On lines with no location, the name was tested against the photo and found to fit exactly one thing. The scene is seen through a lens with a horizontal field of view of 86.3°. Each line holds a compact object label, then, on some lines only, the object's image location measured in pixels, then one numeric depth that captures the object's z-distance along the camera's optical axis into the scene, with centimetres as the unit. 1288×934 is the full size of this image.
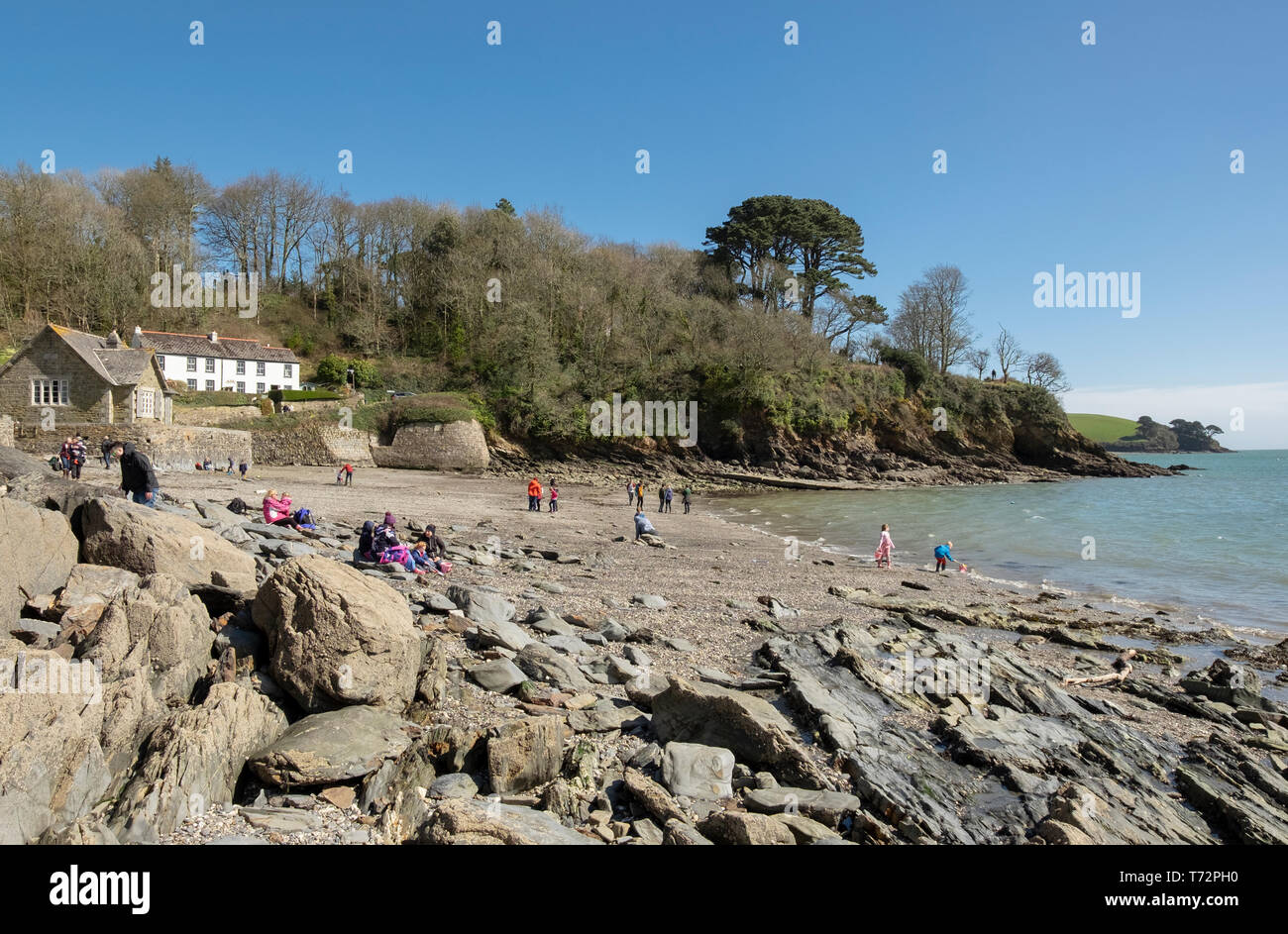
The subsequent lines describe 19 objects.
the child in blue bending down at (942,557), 1978
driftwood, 1012
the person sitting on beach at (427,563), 1258
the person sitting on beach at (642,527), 2216
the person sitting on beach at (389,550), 1203
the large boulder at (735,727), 588
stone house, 3488
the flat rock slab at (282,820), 458
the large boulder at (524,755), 531
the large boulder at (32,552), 670
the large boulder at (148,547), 776
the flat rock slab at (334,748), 501
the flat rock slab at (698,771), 547
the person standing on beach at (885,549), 2036
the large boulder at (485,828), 412
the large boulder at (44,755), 420
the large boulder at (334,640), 589
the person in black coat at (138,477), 1291
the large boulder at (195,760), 445
